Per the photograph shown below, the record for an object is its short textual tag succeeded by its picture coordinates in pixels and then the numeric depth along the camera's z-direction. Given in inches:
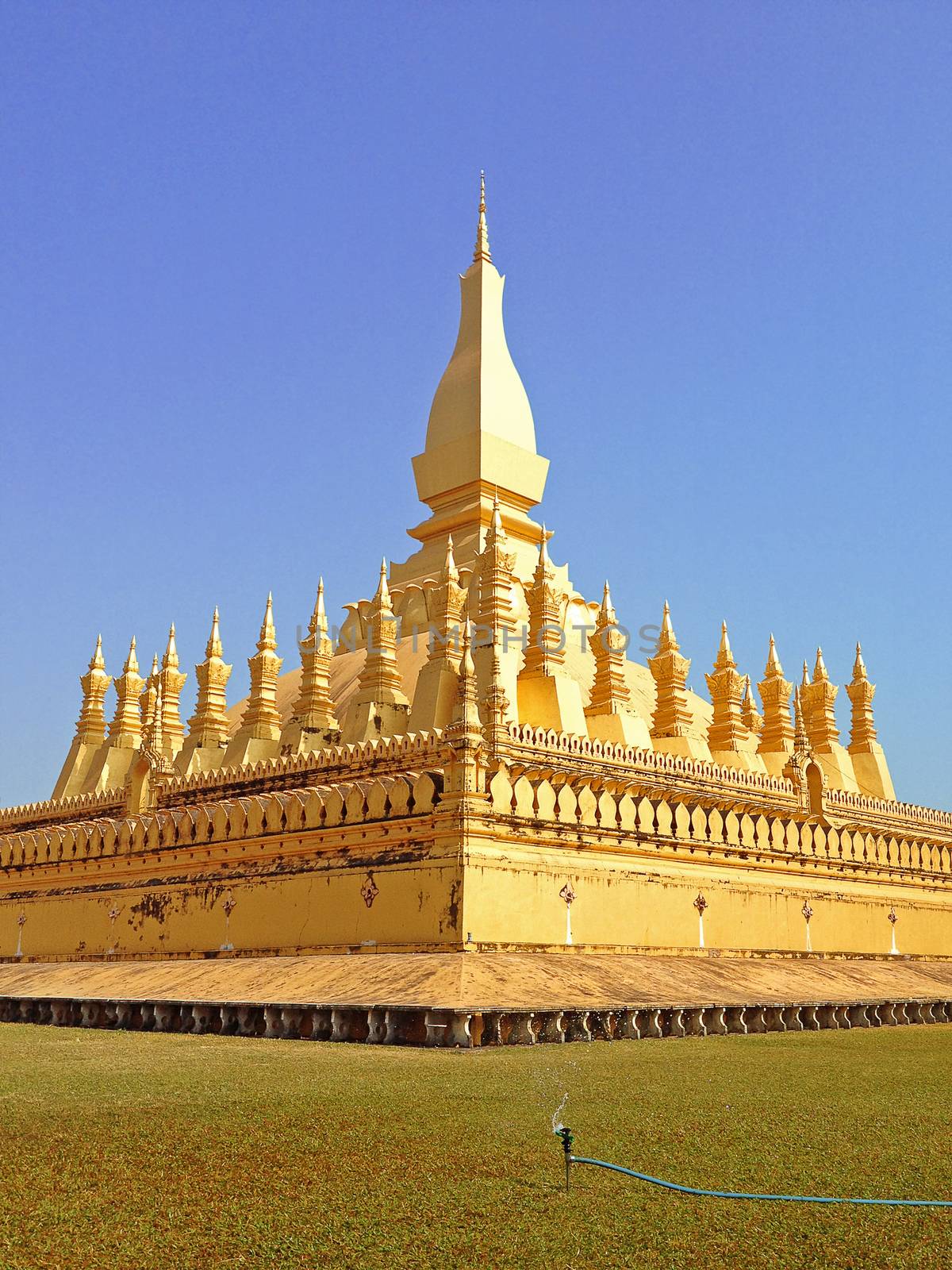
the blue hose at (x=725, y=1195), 216.5
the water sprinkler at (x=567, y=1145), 221.3
